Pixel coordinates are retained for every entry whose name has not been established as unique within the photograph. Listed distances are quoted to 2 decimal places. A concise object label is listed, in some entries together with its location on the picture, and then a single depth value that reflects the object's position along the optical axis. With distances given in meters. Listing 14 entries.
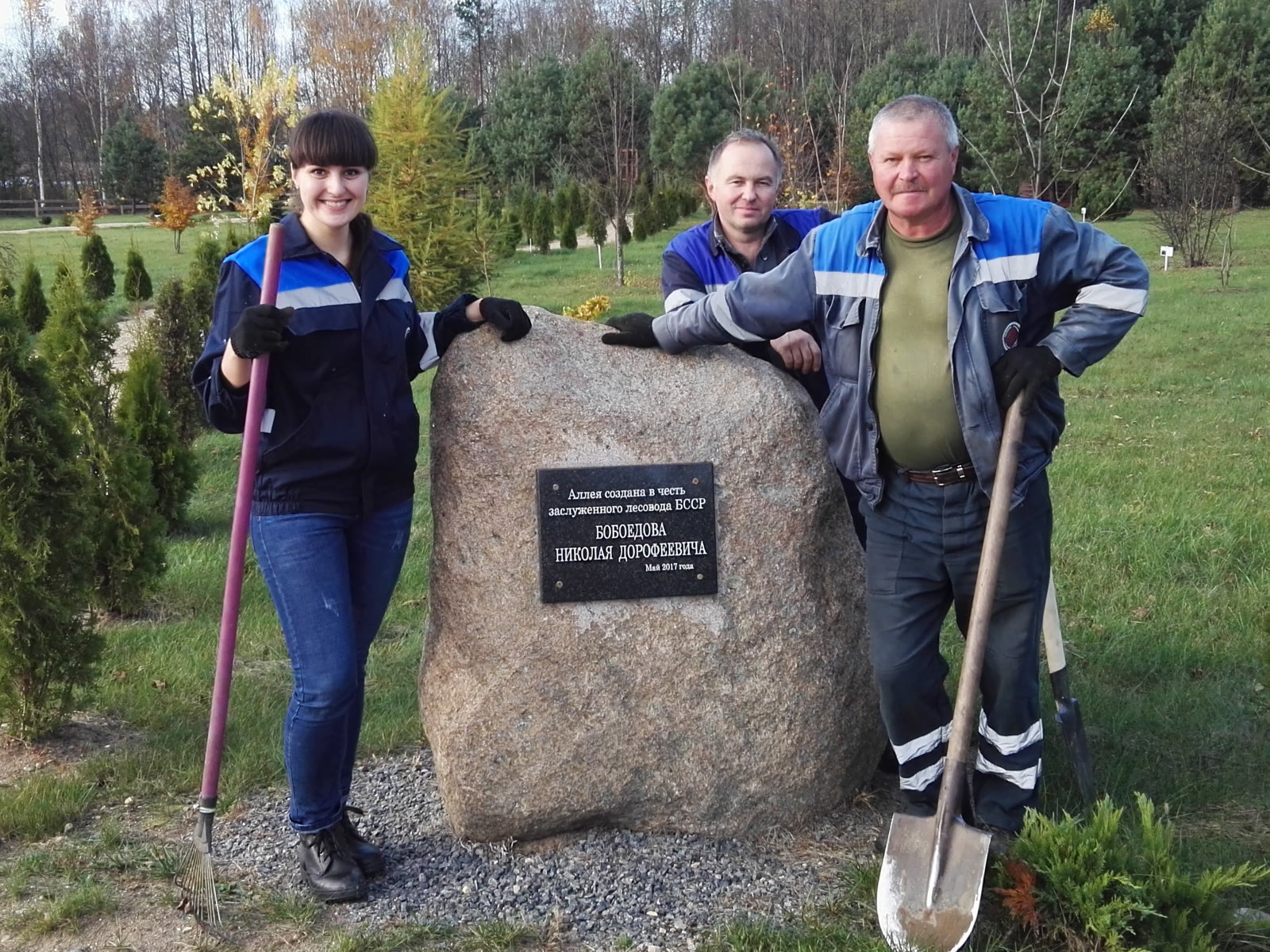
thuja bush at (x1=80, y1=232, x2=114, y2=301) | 19.31
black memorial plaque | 3.60
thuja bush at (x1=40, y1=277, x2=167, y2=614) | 5.82
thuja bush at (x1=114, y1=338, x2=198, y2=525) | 6.90
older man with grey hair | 3.03
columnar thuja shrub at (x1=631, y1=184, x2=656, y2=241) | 28.16
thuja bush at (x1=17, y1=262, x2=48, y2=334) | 14.30
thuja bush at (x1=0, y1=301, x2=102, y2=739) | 4.30
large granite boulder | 3.59
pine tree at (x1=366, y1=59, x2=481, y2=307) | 14.62
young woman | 3.10
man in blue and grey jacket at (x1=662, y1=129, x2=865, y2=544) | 3.73
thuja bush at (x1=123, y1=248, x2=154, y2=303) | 16.60
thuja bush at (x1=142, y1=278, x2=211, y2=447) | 9.69
